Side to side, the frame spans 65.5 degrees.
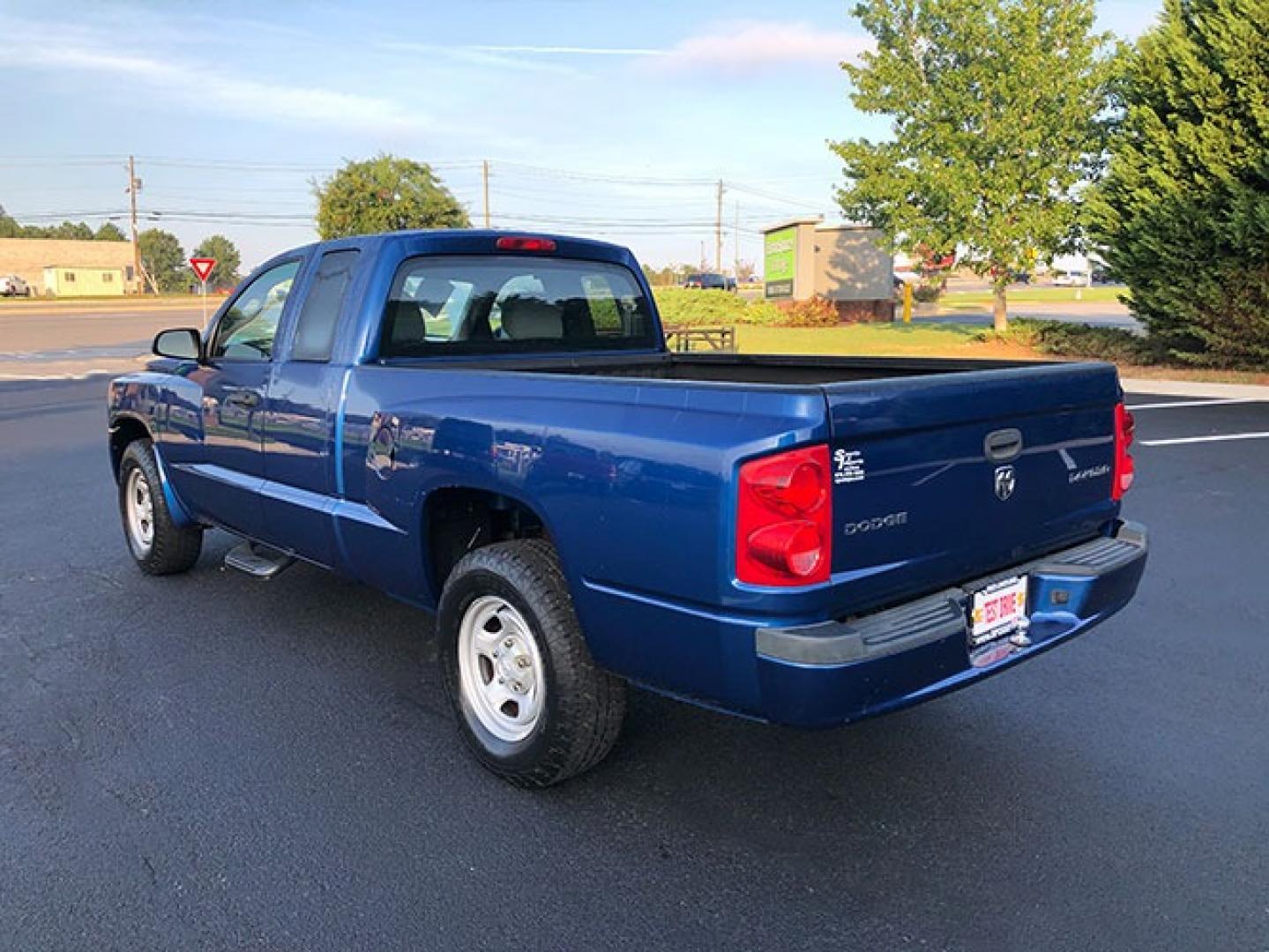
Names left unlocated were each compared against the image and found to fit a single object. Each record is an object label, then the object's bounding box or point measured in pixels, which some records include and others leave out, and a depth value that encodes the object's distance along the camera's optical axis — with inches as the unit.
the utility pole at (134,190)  2984.7
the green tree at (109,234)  5255.9
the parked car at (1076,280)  3347.4
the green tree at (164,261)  4751.5
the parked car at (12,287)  2655.0
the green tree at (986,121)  775.7
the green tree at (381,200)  1475.1
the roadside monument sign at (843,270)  1280.8
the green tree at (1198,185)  587.8
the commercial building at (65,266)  3314.5
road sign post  863.7
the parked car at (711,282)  2430.4
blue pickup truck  100.5
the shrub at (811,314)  1218.0
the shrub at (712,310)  1247.5
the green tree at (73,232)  5452.8
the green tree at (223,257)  4658.5
